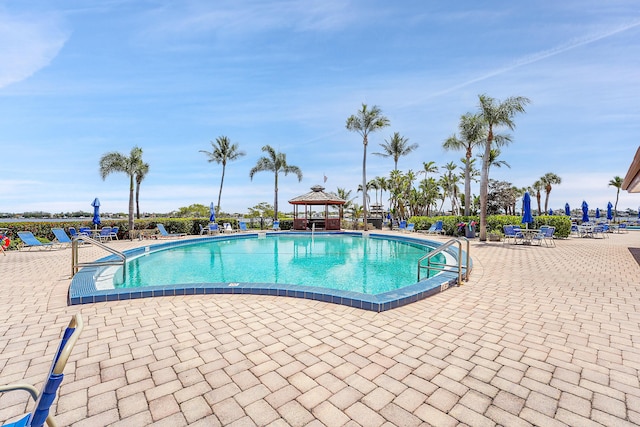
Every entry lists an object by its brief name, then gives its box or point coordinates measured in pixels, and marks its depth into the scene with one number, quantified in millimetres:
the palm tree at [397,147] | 26688
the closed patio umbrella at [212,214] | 18641
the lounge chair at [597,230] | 16016
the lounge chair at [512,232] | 12360
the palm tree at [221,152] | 25156
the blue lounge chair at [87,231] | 13123
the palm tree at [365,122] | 20781
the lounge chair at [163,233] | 15984
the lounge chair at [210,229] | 18344
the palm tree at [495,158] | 24156
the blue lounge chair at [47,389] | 1034
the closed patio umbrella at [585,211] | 20984
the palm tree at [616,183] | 39322
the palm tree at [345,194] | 40375
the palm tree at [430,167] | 35344
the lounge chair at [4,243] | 9767
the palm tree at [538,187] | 47188
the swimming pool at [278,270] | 4523
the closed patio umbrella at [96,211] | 14060
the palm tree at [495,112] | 12836
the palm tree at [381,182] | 40250
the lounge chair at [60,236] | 11047
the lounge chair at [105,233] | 13708
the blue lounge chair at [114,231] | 14298
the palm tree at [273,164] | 25578
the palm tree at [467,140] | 18438
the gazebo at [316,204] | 21594
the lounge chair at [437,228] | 18094
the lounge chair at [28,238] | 10336
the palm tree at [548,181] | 44406
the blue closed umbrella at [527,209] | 12883
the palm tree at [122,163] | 17312
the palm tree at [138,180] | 21938
